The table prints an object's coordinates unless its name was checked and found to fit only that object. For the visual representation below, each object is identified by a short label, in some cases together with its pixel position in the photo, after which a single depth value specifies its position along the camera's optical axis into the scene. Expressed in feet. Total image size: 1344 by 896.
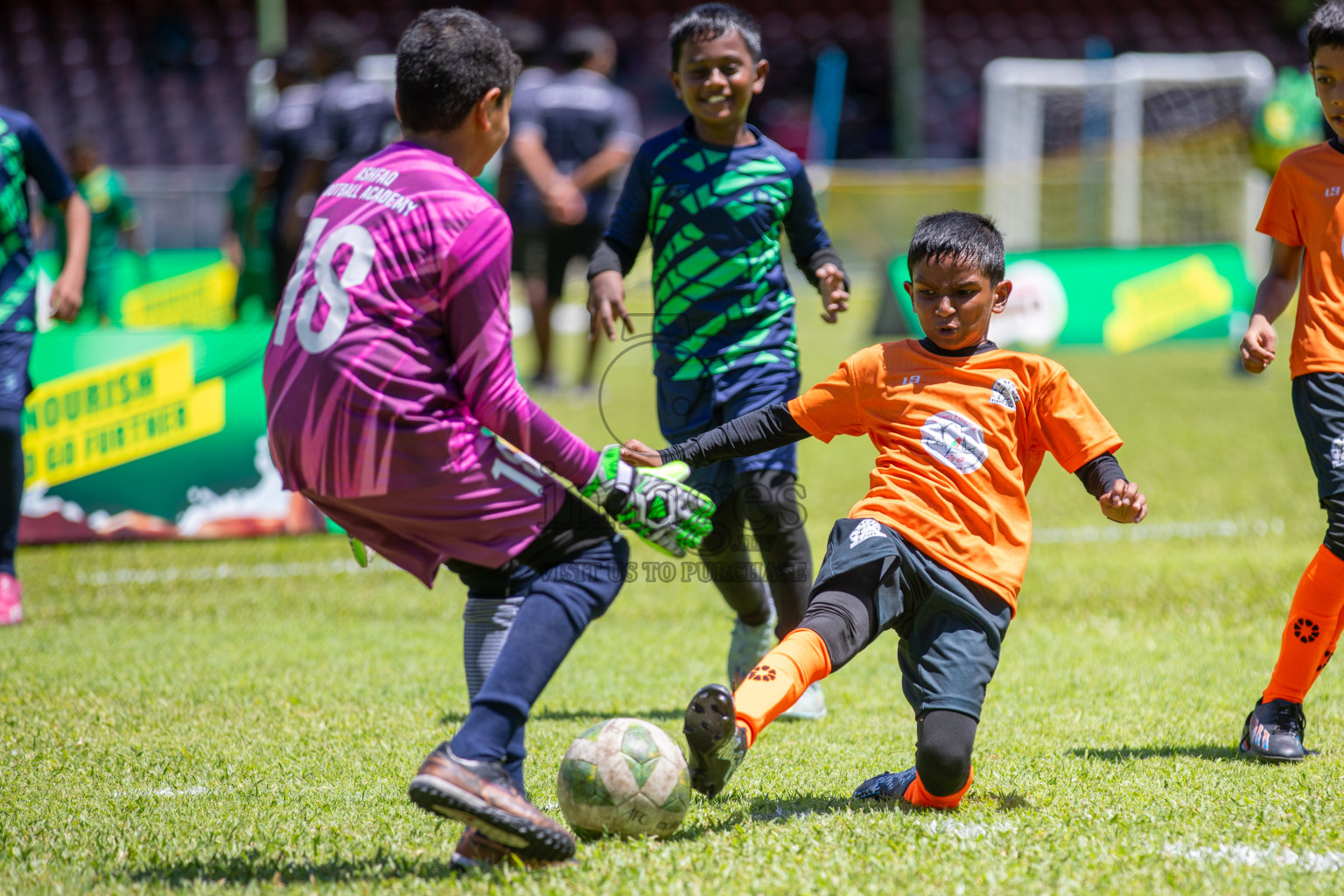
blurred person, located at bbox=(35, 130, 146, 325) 90.07
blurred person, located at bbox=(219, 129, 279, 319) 69.72
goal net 124.57
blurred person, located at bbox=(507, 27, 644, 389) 69.36
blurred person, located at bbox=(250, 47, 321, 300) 64.13
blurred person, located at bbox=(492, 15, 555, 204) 68.18
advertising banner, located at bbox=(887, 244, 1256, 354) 88.74
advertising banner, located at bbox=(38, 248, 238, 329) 103.30
